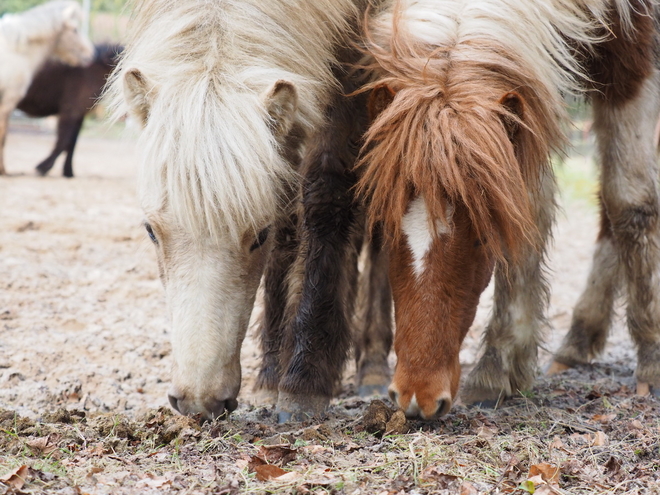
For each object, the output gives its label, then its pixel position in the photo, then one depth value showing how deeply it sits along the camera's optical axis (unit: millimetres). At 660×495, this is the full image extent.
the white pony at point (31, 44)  21297
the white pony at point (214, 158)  5207
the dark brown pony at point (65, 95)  22750
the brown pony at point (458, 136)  5141
